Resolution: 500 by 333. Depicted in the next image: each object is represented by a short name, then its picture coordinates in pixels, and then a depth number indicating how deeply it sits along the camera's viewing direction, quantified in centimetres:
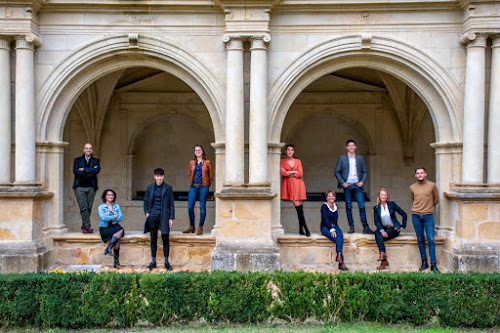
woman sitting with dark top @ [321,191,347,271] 955
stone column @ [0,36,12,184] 960
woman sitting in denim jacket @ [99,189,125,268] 969
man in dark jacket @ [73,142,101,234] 1034
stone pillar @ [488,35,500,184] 938
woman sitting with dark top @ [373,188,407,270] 959
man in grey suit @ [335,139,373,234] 1016
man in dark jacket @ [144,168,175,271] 939
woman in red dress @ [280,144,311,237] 1016
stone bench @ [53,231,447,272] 982
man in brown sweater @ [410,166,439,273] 941
